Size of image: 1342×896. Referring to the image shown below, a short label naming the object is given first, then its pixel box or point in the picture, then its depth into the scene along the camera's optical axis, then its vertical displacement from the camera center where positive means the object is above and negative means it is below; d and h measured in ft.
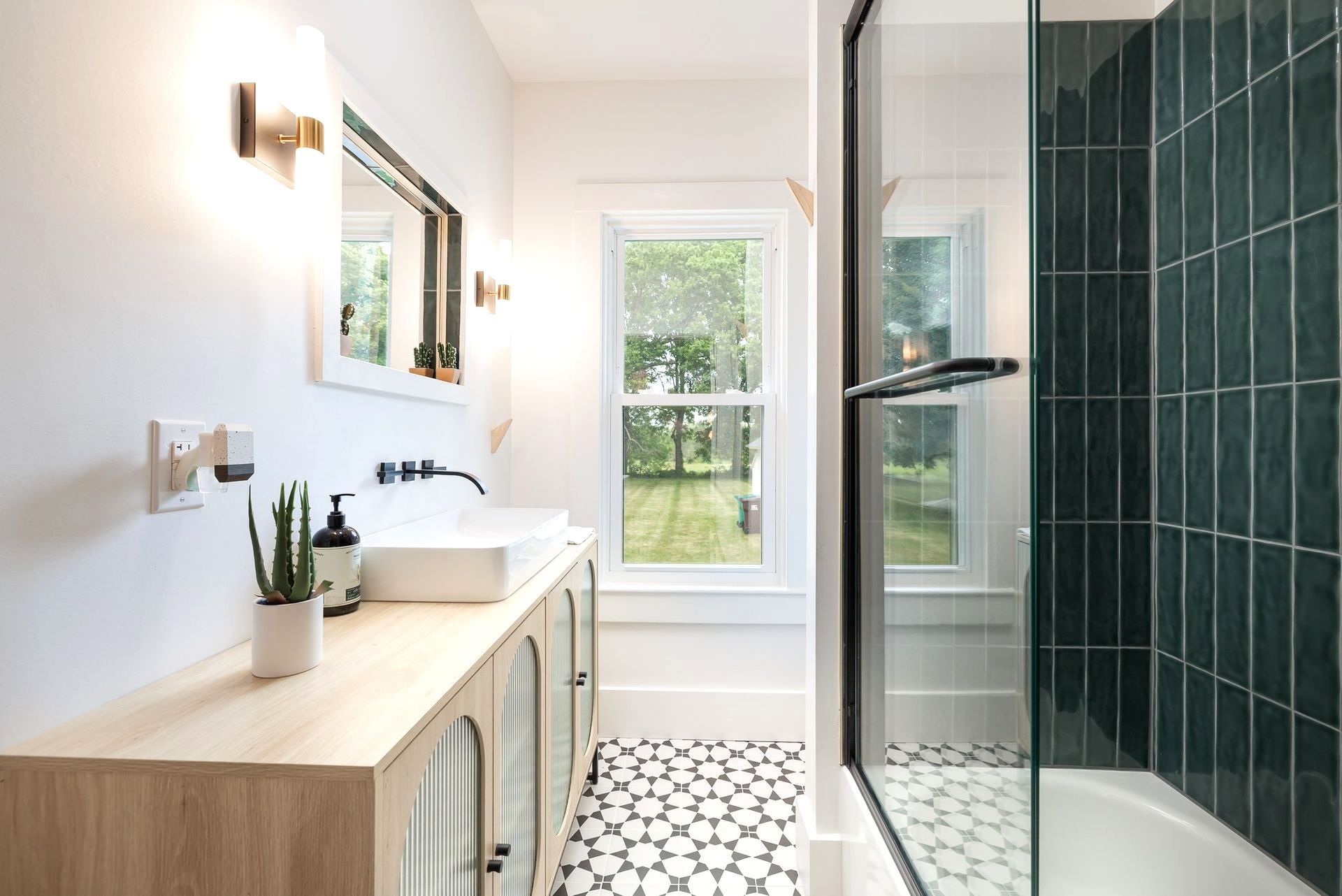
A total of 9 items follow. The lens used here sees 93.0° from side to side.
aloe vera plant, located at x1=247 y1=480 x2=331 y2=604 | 2.84 -0.53
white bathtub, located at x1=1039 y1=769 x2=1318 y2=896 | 4.45 -2.89
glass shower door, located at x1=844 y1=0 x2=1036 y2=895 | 2.76 +0.09
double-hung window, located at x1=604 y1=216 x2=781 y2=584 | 8.51 +0.70
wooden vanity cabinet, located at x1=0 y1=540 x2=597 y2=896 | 2.10 -1.15
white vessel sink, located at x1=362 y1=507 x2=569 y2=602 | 4.11 -0.77
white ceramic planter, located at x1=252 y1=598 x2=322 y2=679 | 2.85 -0.84
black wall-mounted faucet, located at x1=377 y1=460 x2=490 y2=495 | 5.04 -0.17
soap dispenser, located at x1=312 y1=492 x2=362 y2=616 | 3.83 -0.67
